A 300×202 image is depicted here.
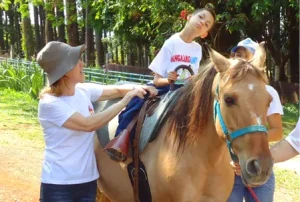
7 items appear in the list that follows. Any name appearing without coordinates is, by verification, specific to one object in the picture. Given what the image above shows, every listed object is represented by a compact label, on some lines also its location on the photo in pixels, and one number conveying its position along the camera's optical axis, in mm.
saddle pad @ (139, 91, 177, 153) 3348
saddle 3322
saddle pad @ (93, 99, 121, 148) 3774
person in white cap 3338
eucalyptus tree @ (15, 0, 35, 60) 24145
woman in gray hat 2982
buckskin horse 2557
